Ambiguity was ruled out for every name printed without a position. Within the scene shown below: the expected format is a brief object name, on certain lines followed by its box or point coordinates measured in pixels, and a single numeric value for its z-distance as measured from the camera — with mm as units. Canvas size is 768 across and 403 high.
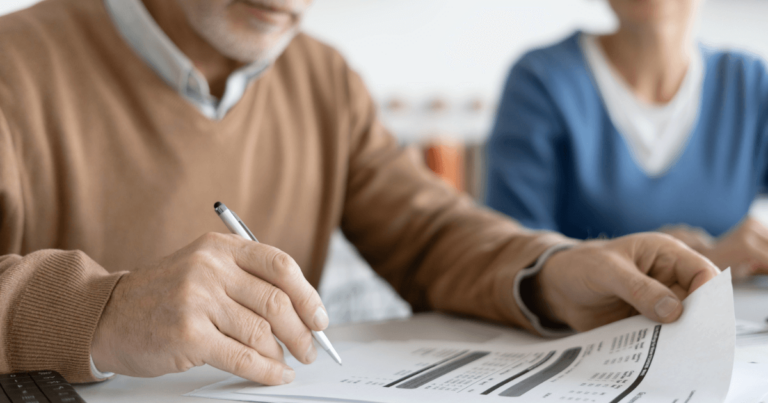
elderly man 470
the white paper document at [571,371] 436
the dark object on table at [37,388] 405
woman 1237
